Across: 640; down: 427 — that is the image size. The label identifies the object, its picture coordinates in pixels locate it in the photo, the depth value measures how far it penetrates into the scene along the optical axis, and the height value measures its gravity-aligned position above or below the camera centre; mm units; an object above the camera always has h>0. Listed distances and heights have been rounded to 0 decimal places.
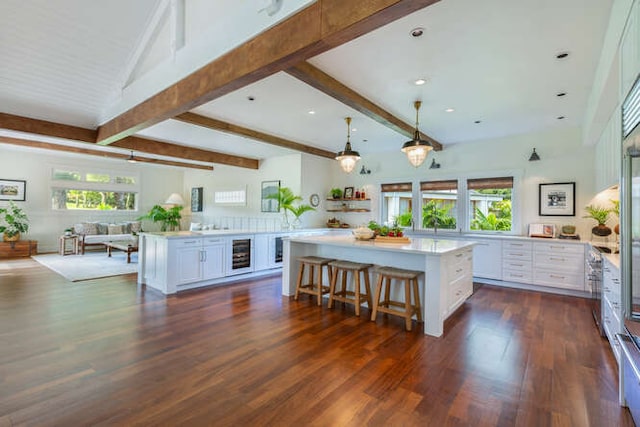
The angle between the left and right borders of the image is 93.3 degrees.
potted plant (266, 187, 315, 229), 6823 +208
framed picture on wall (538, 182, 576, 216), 5102 +340
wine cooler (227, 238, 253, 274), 5348 -760
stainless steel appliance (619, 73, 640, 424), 1662 -150
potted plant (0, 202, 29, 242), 7484 -315
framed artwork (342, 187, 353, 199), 7785 +582
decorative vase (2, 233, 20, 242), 7449 -685
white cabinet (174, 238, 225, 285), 4629 -744
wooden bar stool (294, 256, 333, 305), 4074 -891
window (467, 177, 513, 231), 5789 +291
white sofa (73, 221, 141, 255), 8039 -611
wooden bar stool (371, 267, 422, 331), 3270 -896
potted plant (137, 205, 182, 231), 9711 -126
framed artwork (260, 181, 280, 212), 7820 +487
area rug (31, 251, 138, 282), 5557 -1151
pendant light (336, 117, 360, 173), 4586 +874
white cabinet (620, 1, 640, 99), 1693 +1031
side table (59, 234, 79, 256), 7832 -918
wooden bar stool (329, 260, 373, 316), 3699 -900
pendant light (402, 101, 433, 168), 3887 +877
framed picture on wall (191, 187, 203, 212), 10273 +477
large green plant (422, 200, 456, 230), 6391 +17
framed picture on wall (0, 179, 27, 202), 7777 +534
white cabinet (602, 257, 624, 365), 2441 -734
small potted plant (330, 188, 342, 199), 7758 +571
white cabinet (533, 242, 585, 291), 4586 -724
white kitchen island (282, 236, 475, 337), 3148 -564
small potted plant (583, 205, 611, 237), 4340 -7
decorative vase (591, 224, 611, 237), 4328 -156
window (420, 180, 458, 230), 6340 +278
